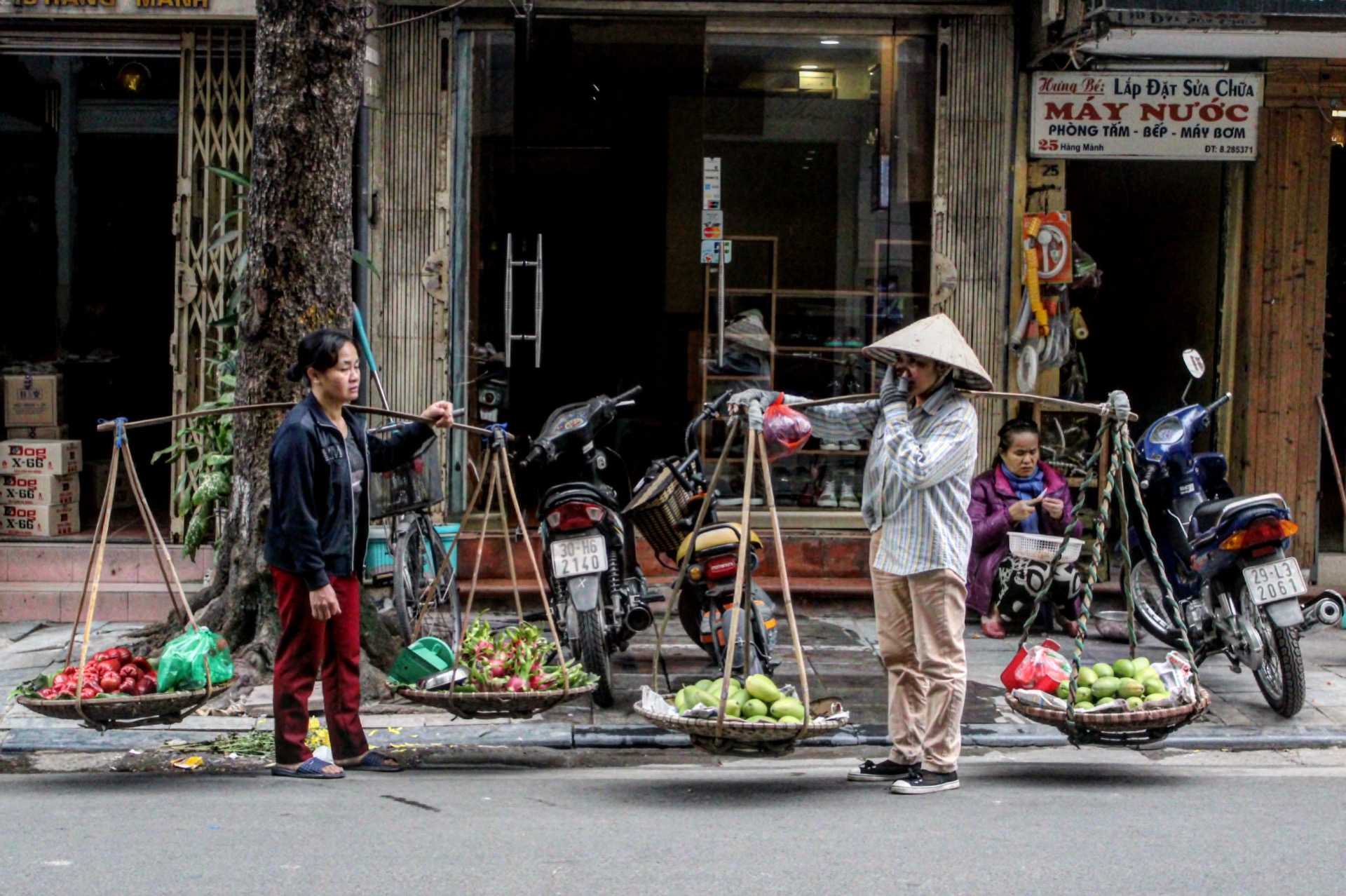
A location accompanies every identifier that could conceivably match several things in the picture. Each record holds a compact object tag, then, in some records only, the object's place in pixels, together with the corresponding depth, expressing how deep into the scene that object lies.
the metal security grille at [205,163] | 8.98
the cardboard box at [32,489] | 9.24
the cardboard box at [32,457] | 9.28
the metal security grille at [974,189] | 9.30
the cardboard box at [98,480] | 9.90
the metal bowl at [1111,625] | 8.39
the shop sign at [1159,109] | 9.24
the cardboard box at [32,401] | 9.55
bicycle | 7.50
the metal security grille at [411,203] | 9.16
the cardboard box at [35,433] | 9.55
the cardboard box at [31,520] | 9.21
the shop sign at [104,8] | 8.72
